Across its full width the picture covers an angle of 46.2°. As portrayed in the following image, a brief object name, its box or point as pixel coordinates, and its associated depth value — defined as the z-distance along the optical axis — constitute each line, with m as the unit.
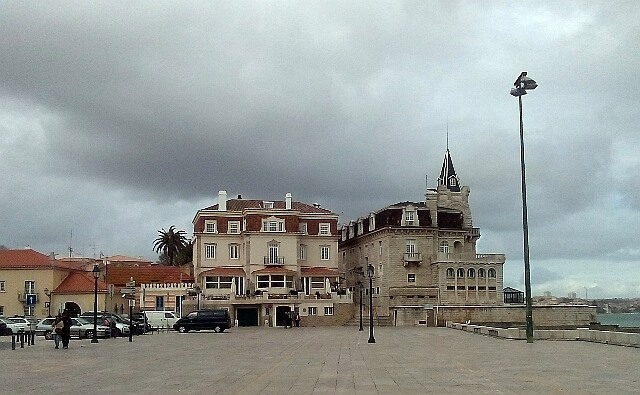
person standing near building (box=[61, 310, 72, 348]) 29.91
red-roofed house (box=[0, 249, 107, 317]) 66.31
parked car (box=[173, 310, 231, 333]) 51.28
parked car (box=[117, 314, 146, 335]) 46.24
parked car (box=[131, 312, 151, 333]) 49.56
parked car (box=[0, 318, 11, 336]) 45.66
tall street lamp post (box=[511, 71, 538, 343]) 30.59
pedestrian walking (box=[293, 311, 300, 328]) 63.56
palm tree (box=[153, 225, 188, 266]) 97.00
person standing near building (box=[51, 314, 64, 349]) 30.16
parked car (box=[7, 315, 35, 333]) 47.07
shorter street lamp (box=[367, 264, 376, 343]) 34.00
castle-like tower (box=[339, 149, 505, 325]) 72.44
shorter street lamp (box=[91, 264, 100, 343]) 35.12
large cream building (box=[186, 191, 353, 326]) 67.06
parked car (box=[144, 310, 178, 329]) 56.88
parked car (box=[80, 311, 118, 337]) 43.30
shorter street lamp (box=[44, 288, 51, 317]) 65.50
